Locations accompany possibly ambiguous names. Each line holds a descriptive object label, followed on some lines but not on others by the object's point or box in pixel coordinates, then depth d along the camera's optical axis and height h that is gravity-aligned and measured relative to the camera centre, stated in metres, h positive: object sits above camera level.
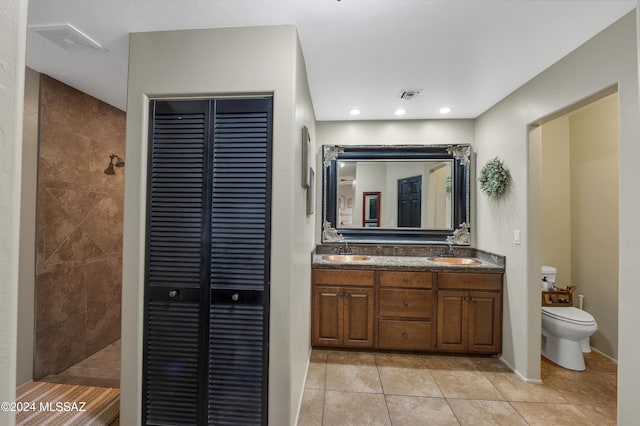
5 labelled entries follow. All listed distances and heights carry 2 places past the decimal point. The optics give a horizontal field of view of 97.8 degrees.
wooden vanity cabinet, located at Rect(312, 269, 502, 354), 2.75 -0.91
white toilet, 2.46 -1.01
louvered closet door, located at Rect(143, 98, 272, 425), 1.65 -0.28
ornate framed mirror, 3.34 +0.31
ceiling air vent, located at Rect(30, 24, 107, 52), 1.70 +1.13
